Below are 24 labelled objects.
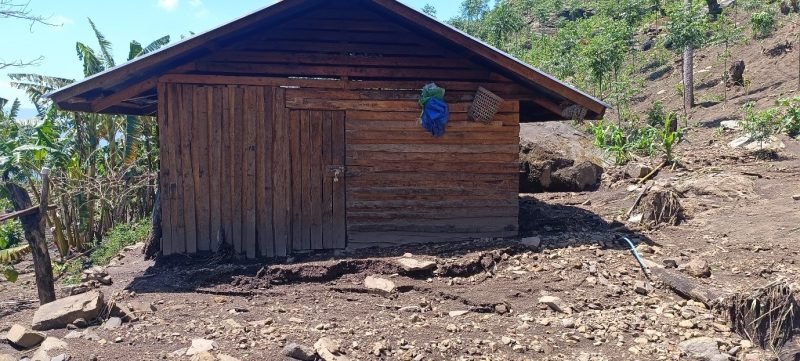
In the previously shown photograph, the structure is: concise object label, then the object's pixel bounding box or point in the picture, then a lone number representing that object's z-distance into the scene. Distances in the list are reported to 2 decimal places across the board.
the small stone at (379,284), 6.58
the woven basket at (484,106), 8.29
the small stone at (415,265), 7.10
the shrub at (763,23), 21.62
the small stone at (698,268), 6.52
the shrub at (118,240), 11.34
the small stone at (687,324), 5.49
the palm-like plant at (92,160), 13.09
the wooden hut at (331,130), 7.89
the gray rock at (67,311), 5.46
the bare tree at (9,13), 10.70
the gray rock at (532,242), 7.86
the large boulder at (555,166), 12.35
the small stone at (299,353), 4.71
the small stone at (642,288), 6.30
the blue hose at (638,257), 6.83
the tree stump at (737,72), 19.50
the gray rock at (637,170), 11.94
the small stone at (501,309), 5.96
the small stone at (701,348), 5.01
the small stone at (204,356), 4.54
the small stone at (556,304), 5.94
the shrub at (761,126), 11.73
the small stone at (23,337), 5.07
